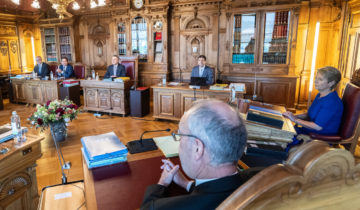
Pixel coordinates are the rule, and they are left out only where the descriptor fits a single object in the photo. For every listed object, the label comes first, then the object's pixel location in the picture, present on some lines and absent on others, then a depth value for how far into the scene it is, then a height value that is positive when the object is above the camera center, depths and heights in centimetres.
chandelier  372 +100
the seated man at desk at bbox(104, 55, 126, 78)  554 -9
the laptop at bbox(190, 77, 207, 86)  417 -26
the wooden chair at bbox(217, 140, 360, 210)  47 -25
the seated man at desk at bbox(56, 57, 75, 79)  630 -12
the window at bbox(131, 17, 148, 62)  663 +84
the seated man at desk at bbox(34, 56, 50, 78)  647 -10
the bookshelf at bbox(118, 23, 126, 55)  684 +85
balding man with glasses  74 -29
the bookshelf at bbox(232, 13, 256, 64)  553 +72
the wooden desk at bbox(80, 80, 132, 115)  508 -67
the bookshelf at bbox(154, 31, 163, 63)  649 +56
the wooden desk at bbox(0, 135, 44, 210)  156 -80
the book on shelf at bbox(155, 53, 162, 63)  663 +28
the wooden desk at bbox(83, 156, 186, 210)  94 -55
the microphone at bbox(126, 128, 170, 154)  142 -51
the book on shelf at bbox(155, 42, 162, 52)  658 +57
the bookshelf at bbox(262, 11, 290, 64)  530 +73
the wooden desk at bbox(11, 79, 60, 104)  577 -65
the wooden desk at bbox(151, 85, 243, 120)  429 -62
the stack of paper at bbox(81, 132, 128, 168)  123 -48
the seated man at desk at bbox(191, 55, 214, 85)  484 -9
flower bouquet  321 -72
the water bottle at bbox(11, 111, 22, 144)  172 -50
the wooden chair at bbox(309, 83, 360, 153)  199 -50
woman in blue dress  203 -35
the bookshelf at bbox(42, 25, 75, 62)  742 +76
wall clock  643 +177
